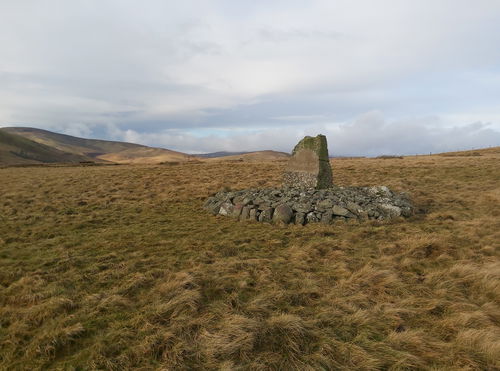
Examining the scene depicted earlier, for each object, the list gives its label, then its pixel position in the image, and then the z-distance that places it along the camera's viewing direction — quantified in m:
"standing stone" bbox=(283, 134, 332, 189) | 16.59
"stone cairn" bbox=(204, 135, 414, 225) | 13.09
